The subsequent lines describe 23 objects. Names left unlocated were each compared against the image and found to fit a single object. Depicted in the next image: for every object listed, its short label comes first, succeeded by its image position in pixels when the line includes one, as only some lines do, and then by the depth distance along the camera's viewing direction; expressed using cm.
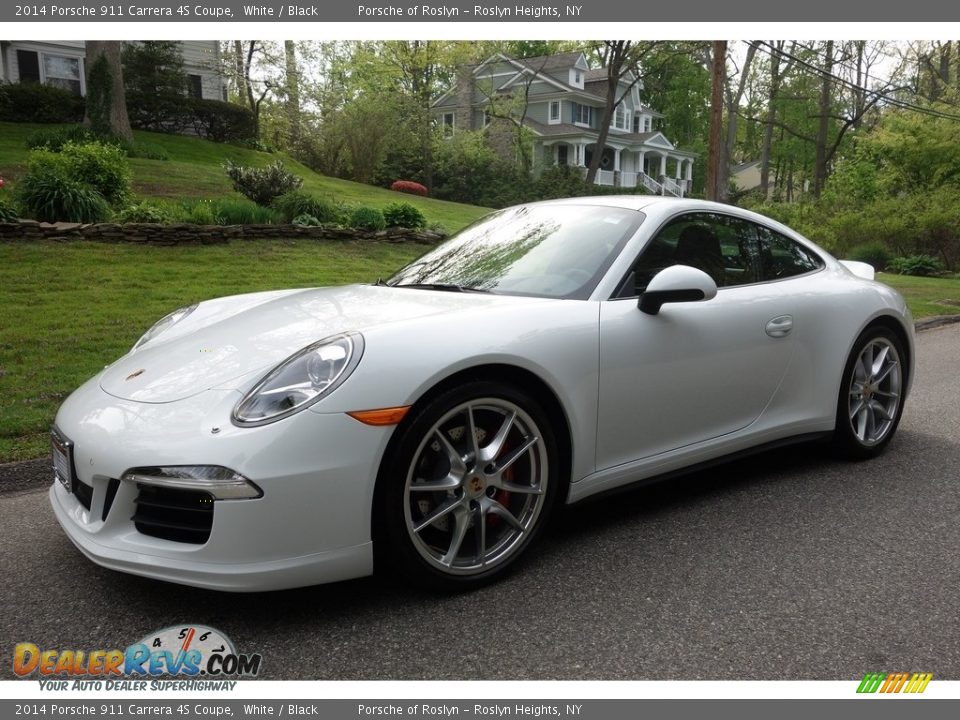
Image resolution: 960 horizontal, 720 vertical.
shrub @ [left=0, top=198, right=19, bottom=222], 1034
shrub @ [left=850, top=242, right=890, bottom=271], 2078
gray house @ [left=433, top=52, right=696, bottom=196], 4022
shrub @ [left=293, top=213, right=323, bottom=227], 1300
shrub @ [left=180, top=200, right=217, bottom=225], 1186
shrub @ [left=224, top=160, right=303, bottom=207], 1417
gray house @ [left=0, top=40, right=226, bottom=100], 2697
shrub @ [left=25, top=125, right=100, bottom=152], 1775
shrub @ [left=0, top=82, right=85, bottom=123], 2236
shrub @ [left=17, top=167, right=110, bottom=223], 1095
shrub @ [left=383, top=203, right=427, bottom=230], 1420
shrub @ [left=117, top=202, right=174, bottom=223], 1145
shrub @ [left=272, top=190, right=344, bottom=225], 1339
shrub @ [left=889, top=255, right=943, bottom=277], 1977
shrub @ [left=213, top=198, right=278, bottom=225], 1223
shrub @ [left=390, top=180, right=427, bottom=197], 2616
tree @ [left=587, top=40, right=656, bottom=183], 3400
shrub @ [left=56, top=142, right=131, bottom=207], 1226
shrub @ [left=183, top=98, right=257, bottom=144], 2619
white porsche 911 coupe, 249
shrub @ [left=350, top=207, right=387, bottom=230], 1350
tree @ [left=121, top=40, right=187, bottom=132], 2545
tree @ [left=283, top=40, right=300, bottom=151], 3106
